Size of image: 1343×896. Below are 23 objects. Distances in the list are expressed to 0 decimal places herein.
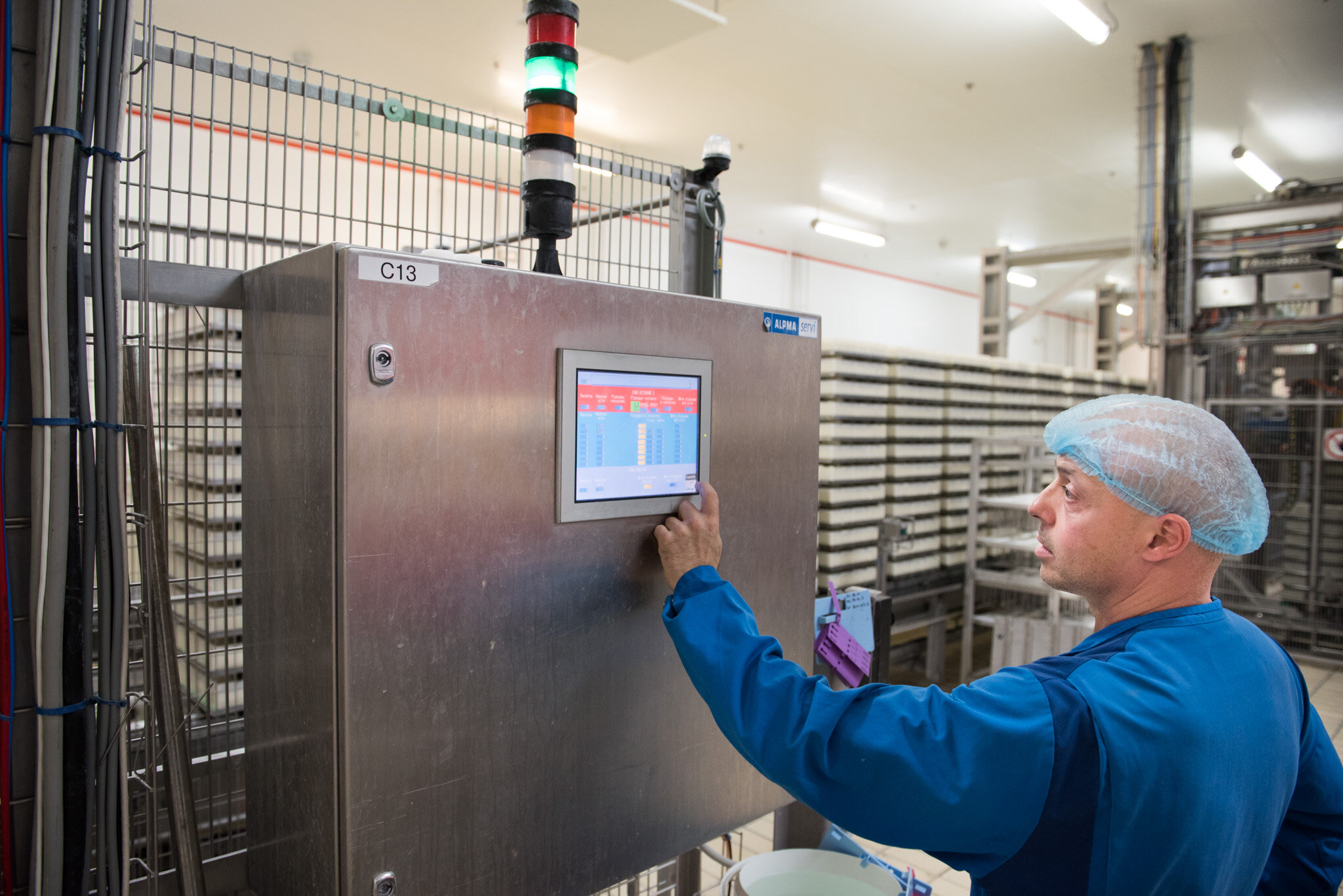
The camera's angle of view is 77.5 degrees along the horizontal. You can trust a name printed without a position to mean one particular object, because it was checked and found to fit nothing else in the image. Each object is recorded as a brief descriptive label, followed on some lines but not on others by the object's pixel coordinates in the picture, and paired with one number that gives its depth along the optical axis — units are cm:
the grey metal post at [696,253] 209
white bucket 187
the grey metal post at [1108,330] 1095
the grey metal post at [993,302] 775
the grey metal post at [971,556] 529
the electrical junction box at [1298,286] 544
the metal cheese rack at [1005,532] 497
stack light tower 146
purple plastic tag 212
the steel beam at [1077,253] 745
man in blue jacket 104
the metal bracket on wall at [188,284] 129
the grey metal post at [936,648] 549
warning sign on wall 562
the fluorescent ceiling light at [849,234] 1060
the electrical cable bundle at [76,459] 113
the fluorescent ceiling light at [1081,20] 477
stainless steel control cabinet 115
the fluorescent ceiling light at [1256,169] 798
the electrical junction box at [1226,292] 563
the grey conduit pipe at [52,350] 113
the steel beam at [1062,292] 859
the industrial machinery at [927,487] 485
